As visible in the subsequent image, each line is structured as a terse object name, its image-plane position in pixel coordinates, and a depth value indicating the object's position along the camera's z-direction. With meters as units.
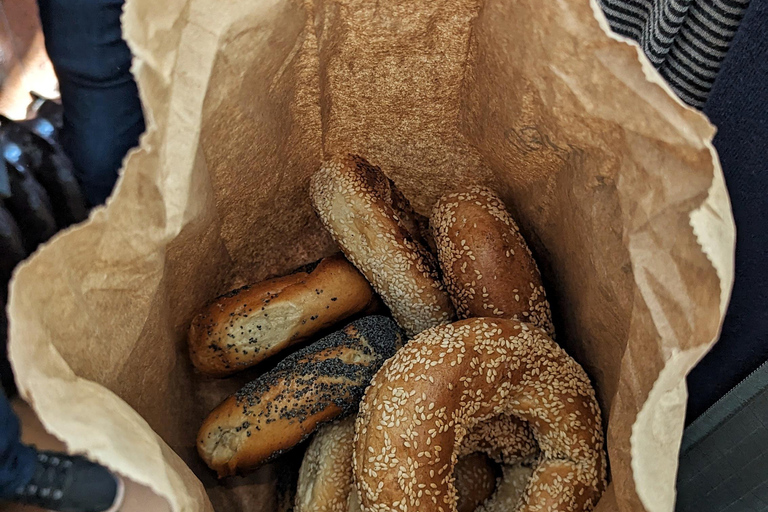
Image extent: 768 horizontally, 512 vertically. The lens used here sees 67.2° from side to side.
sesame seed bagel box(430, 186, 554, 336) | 0.26
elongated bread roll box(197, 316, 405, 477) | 0.26
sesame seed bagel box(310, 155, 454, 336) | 0.27
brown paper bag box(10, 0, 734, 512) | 0.16
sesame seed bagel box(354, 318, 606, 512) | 0.23
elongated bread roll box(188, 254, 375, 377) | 0.27
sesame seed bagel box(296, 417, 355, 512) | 0.26
